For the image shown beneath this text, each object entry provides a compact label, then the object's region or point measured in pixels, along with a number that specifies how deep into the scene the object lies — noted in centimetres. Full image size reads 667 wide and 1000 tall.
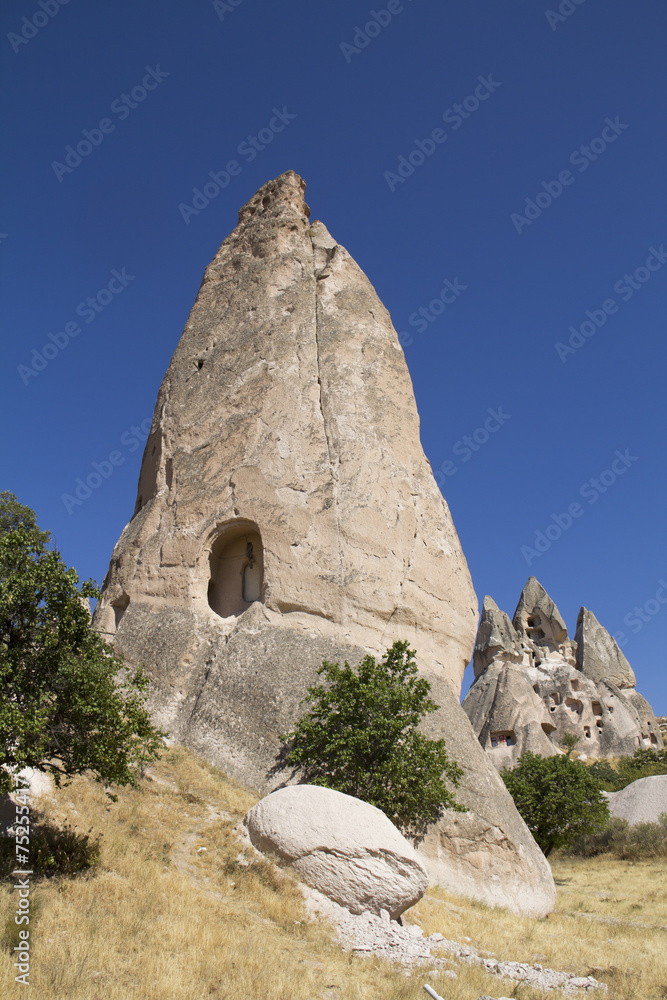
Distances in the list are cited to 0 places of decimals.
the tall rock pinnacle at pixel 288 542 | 1247
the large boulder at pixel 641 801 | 2202
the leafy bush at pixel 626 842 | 2002
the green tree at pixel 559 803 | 1884
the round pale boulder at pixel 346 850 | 804
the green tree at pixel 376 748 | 1063
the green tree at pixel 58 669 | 707
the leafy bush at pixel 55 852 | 713
